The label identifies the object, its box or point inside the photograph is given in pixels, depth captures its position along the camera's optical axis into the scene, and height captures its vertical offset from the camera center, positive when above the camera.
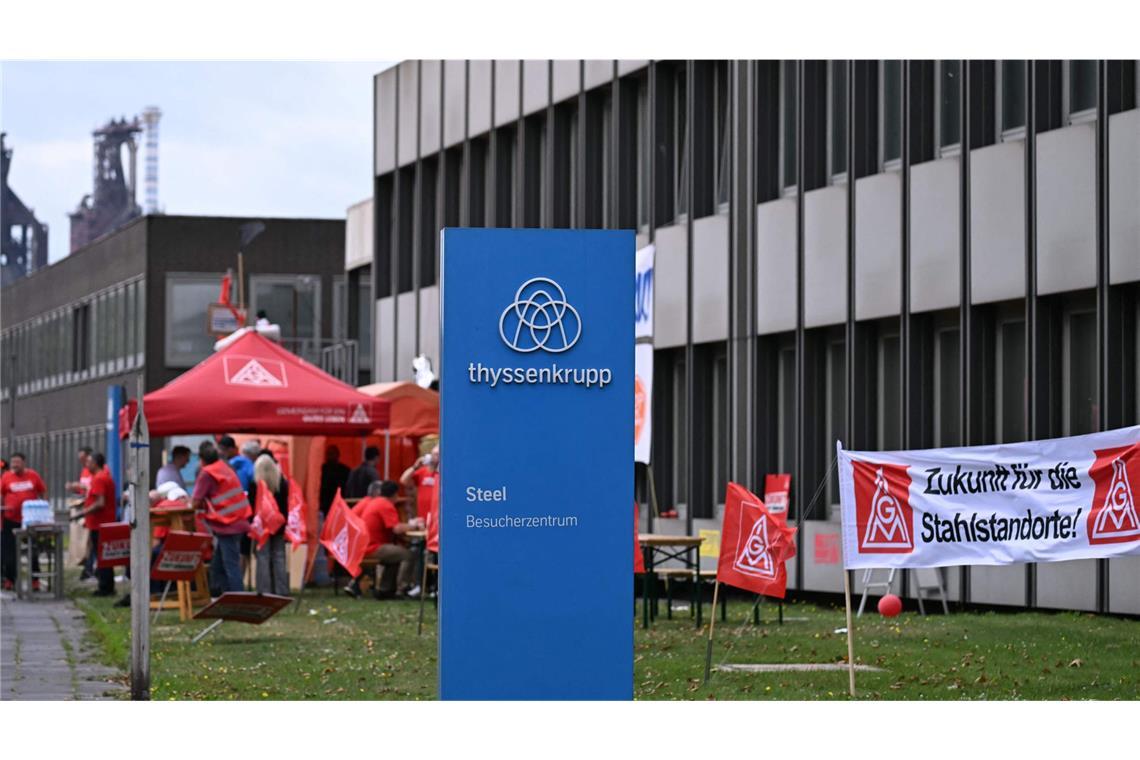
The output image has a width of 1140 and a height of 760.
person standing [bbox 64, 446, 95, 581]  32.03 -0.16
